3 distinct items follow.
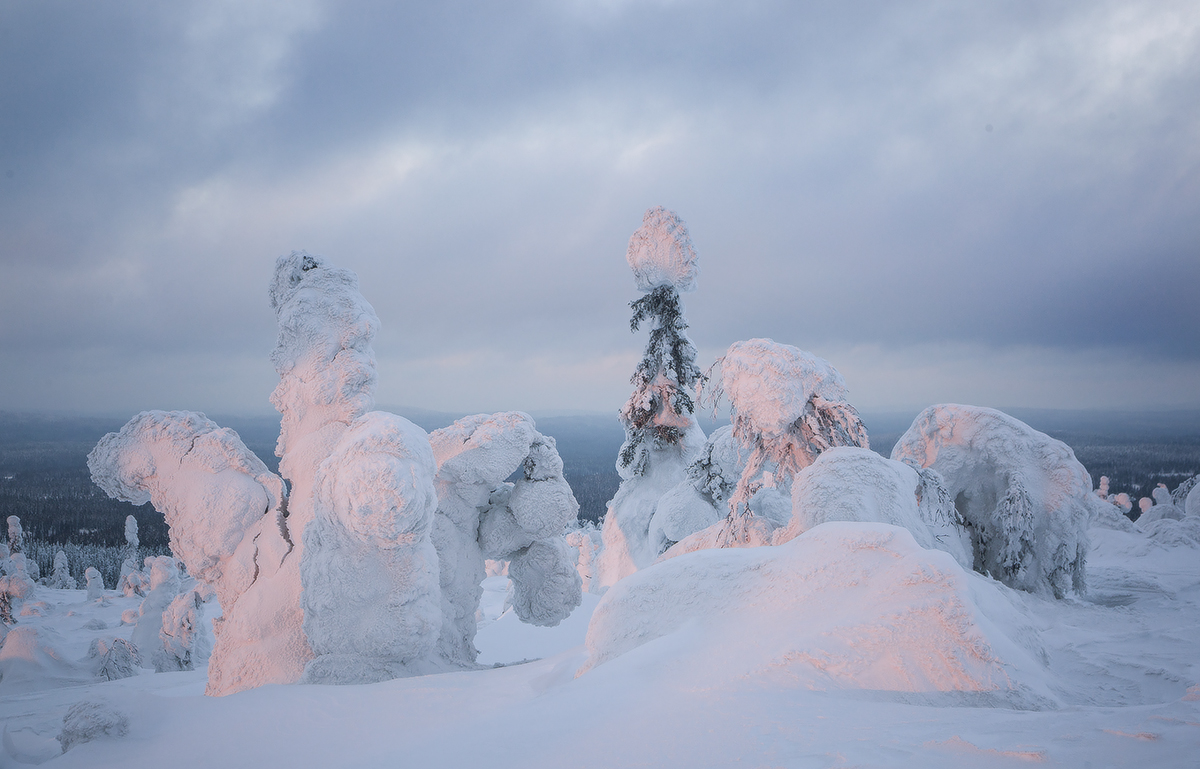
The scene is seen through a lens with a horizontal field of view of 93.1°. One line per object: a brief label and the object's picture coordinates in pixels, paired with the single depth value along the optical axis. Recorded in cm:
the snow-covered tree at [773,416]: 684
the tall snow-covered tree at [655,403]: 1181
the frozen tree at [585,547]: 1962
